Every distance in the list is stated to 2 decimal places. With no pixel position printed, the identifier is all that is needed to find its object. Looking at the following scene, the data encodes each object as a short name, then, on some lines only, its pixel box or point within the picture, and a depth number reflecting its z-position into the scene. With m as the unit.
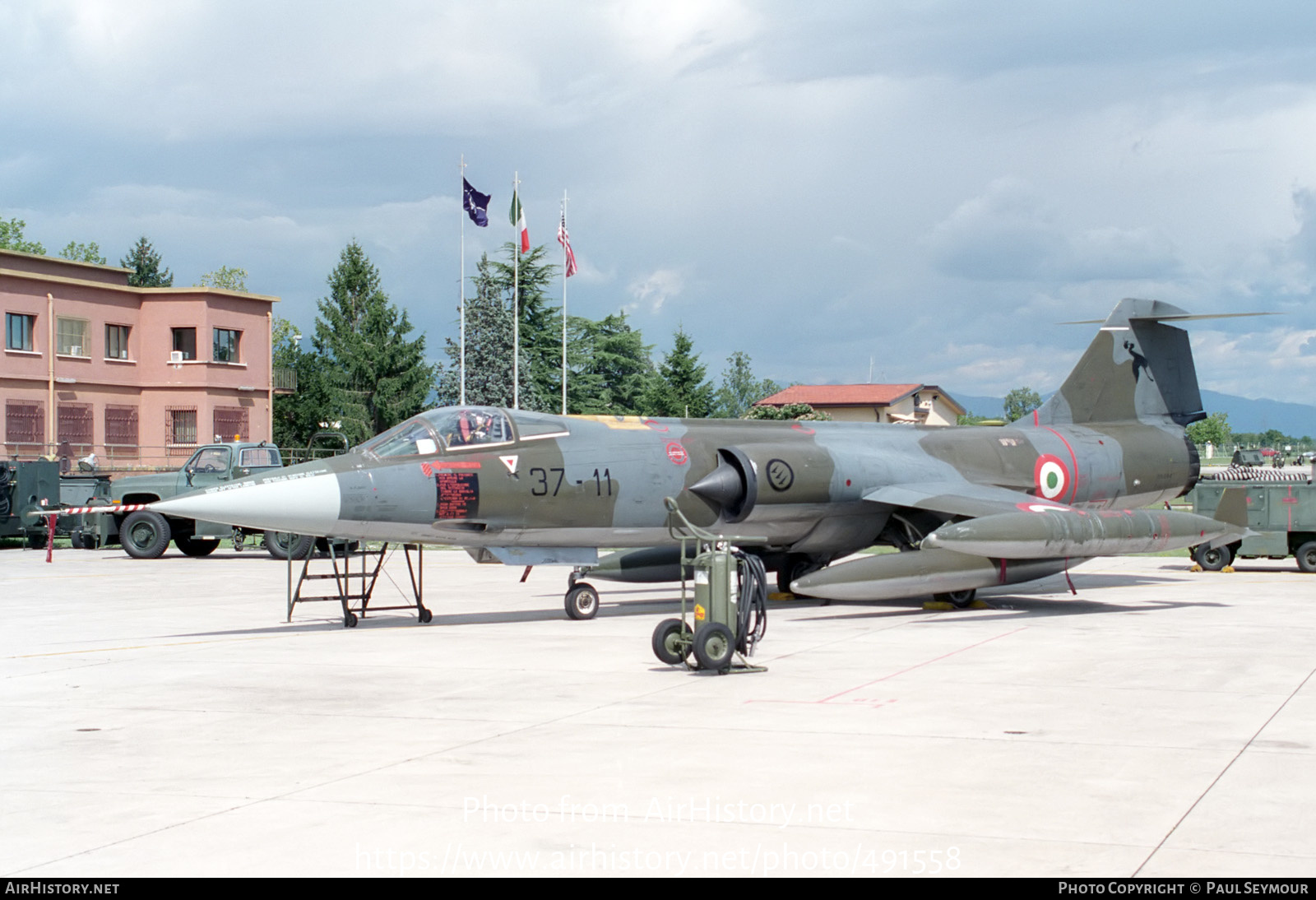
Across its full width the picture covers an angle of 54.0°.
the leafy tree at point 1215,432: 135.38
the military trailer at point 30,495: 31.08
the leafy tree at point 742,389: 154.38
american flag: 47.09
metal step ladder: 15.52
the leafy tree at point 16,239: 79.00
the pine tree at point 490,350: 66.44
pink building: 48.25
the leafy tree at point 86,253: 83.38
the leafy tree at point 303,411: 75.81
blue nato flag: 45.47
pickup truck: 27.66
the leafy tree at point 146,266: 94.56
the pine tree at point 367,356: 70.81
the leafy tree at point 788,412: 68.31
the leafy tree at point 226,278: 95.69
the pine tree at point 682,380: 72.62
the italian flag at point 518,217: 46.88
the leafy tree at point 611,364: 80.06
